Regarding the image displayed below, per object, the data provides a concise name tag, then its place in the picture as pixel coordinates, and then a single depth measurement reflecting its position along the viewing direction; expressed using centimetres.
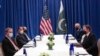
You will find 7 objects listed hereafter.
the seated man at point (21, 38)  905
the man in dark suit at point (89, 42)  764
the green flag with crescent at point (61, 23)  1259
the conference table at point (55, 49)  558
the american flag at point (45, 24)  1231
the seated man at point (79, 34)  1041
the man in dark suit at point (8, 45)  748
